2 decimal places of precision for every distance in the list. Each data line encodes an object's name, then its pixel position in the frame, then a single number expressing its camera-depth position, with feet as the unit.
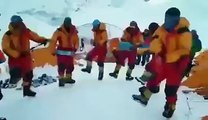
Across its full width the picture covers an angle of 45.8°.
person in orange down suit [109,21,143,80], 11.31
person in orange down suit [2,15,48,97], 9.53
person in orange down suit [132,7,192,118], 8.51
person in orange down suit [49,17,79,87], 10.20
